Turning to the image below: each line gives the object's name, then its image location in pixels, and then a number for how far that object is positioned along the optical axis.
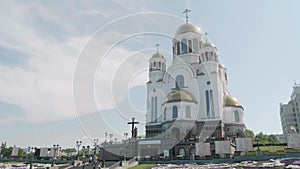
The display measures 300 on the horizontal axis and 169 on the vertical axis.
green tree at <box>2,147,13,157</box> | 52.27
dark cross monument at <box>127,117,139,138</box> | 35.75
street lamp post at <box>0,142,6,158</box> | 44.44
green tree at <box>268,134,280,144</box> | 61.47
